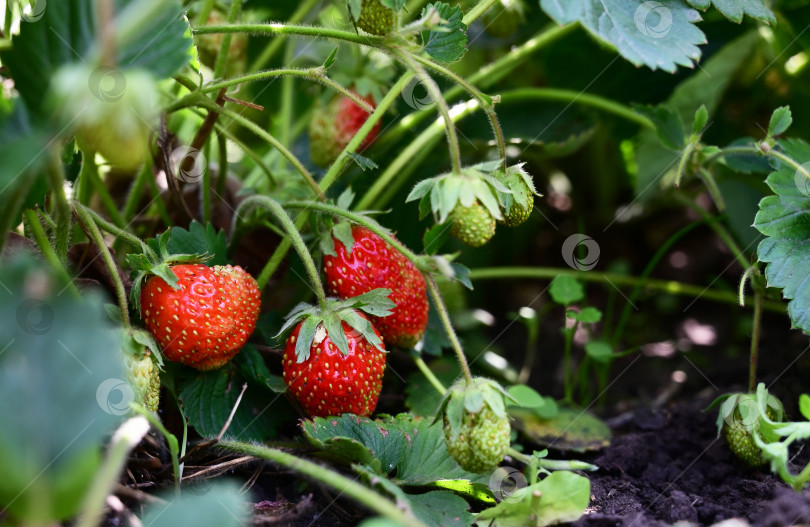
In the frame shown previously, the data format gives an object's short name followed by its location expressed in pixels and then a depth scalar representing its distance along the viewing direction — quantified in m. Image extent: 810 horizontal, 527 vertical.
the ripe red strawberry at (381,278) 0.63
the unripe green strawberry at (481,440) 0.58
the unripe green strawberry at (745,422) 0.62
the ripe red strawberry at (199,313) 0.60
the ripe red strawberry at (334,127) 0.69
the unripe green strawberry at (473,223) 0.59
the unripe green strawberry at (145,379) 0.59
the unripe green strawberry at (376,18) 0.60
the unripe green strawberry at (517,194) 0.60
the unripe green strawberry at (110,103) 0.53
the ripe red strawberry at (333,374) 0.61
